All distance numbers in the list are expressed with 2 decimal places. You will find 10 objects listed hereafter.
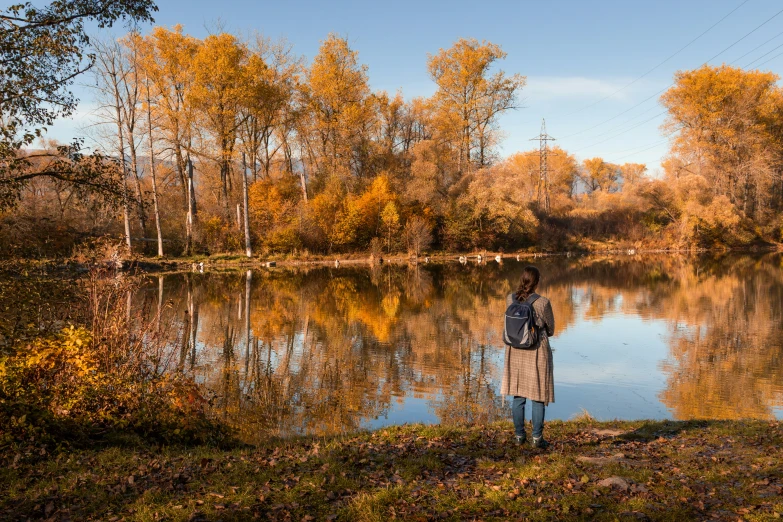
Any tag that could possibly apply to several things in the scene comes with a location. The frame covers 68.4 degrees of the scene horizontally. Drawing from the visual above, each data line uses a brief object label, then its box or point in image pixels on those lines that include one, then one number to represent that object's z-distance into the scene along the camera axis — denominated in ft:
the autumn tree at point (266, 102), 122.72
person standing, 19.77
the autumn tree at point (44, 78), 23.09
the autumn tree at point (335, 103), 137.90
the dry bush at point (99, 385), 21.11
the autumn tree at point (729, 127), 164.14
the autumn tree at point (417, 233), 145.38
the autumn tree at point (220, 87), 116.57
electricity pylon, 172.35
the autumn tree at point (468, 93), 149.48
